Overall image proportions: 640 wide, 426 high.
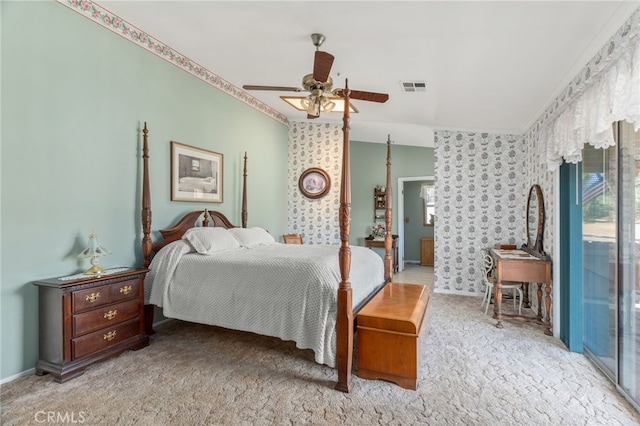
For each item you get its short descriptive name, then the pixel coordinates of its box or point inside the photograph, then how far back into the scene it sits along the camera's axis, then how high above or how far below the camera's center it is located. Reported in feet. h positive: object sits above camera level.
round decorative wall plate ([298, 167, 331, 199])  19.78 +1.89
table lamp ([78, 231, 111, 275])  8.62 -1.11
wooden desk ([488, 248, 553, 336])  11.14 -2.20
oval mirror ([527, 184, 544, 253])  12.44 -0.21
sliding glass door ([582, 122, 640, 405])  7.11 -1.12
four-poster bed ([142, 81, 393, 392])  7.52 -1.44
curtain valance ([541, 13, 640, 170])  5.90 +2.42
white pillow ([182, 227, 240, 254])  10.54 -0.93
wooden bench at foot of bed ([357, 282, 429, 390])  7.50 -3.18
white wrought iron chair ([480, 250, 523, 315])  12.60 -2.74
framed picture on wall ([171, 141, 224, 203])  12.05 +1.58
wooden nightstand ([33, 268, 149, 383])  7.56 -2.76
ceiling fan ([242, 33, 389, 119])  8.40 +3.81
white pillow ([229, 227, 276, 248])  12.64 -1.00
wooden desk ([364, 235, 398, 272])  21.57 -2.16
